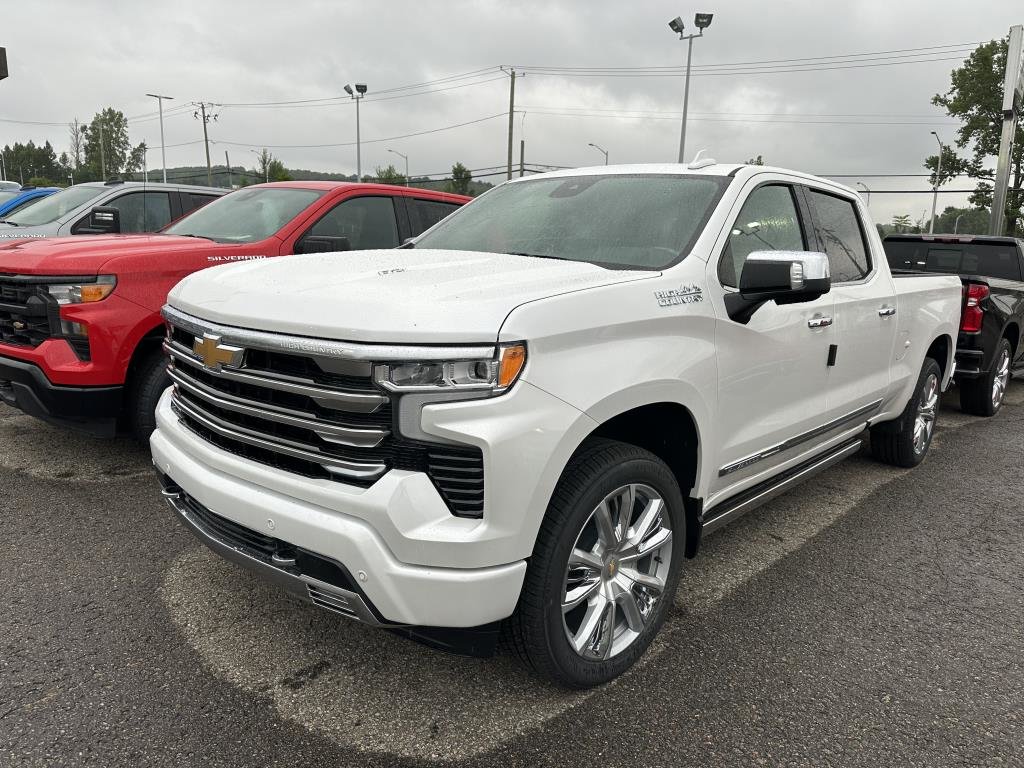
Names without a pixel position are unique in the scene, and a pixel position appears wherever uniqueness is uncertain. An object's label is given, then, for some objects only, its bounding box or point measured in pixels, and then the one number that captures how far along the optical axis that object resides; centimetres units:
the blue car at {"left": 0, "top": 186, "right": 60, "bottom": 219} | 1047
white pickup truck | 199
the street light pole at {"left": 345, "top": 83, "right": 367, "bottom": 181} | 4256
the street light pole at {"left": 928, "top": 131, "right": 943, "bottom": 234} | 2335
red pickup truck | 395
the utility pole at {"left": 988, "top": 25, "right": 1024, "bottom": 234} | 1288
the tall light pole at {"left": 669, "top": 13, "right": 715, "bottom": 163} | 2655
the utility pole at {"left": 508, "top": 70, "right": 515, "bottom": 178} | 3728
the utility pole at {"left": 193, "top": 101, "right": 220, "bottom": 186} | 5952
